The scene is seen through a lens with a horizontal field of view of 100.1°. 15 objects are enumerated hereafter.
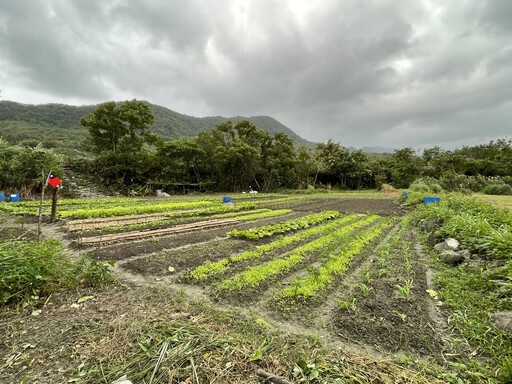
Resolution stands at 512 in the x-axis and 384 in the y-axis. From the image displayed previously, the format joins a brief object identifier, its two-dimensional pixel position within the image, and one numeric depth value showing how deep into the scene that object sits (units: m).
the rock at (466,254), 5.06
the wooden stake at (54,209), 8.23
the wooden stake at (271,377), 1.91
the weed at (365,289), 3.86
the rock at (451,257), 5.20
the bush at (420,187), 21.43
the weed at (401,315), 3.12
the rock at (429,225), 8.14
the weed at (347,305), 3.40
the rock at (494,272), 3.79
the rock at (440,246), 6.01
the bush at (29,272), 3.01
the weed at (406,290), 3.67
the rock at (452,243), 5.76
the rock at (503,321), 2.75
